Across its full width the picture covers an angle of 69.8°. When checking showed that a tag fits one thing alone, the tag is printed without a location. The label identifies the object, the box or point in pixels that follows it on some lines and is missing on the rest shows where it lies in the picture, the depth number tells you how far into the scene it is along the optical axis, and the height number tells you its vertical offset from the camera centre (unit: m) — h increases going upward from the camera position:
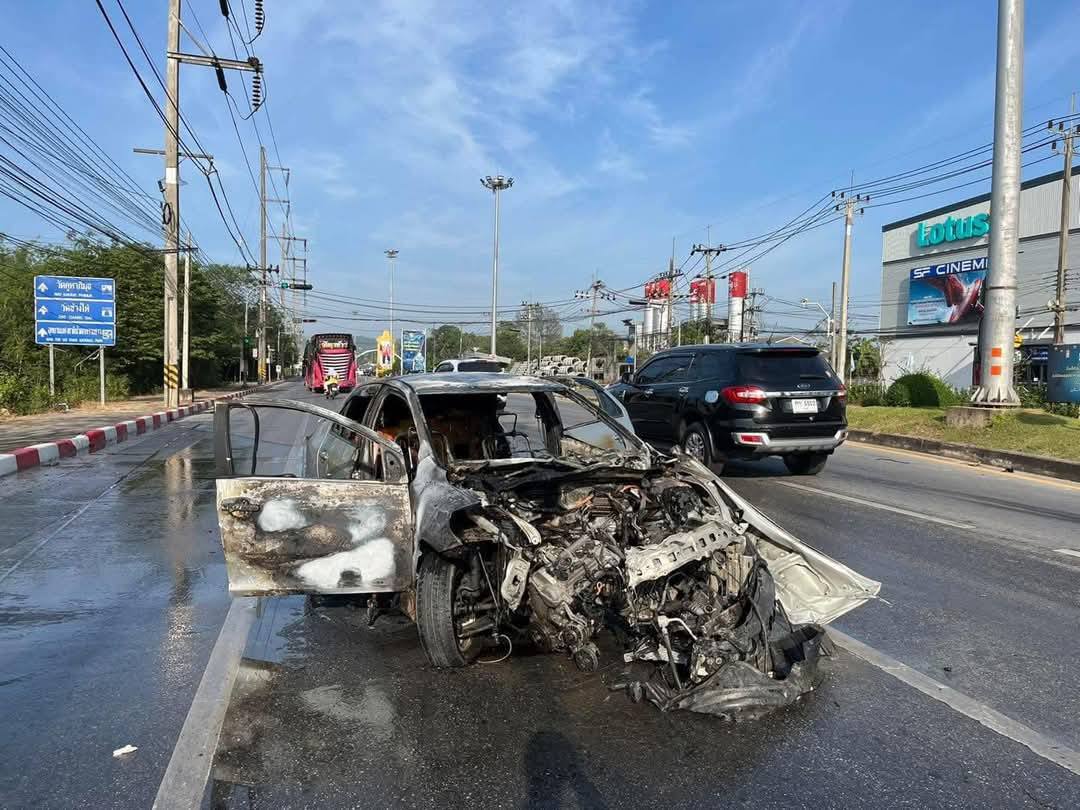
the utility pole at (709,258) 51.28 +7.77
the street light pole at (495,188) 46.16 +11.06
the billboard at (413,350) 49.59 +1.08
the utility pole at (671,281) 58.41 +7.01
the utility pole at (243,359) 50.02 +0.25
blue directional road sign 21.70 +1.38
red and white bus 40.44 +0.39
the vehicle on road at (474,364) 20.75 +0.10
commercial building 42.25 +5.92
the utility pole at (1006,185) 13.52 +3.42
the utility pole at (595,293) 76.56 +7.68
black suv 9.09 -0.37
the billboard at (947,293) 46.00 +5.30
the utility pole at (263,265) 54.97 +7.02
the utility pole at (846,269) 28.78 +3.98
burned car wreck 3.48 -0.94
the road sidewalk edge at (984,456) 11.13 -1.26
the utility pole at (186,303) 26.67 +2.09
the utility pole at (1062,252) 28.82 +4.81
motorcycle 37.46 -1.12
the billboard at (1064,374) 14.32 +0.12
